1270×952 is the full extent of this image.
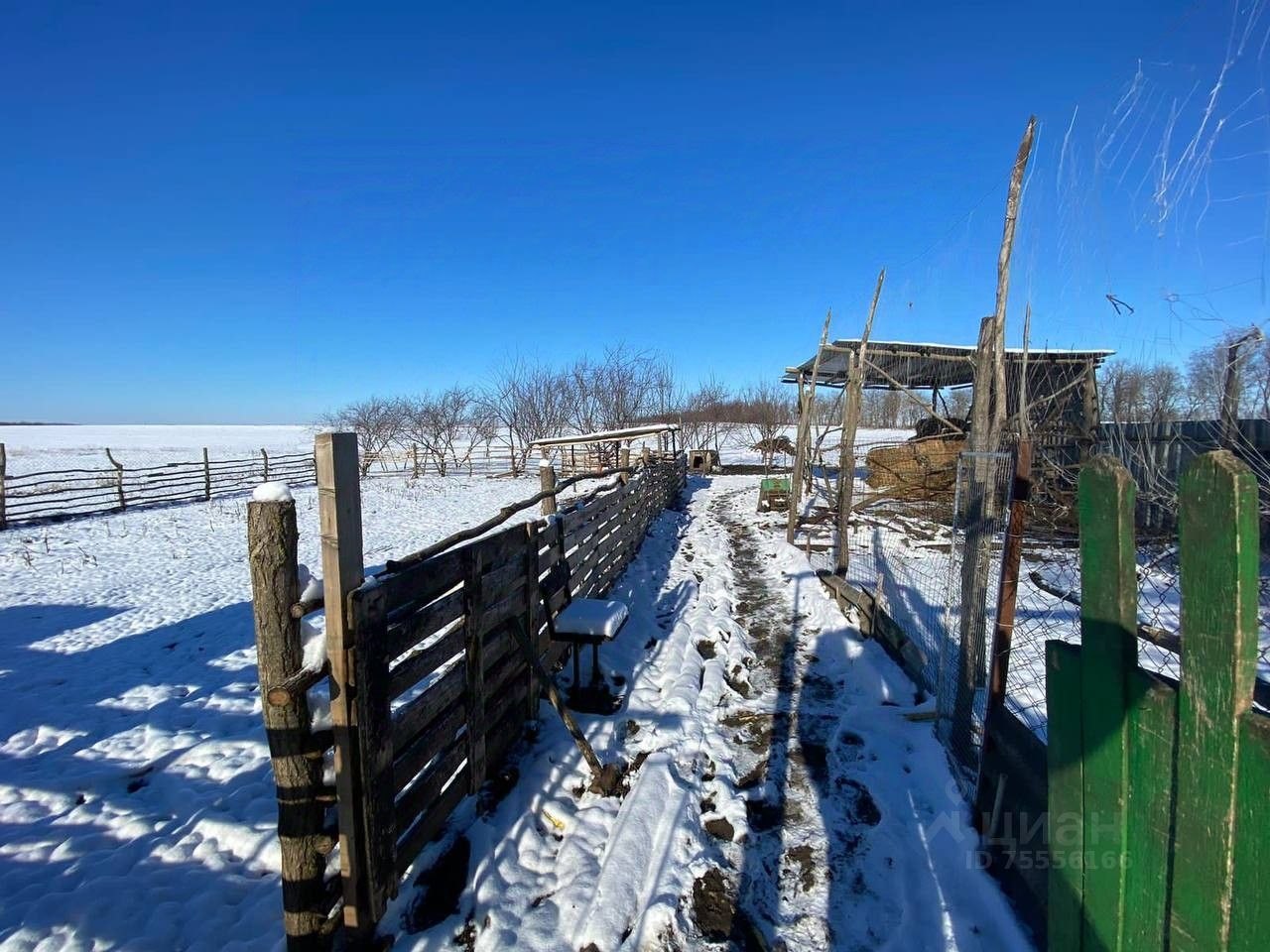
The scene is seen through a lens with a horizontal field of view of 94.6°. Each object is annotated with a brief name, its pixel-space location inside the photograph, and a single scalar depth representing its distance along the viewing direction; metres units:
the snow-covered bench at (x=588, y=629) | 4.38
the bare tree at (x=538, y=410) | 36.69
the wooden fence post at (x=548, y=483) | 6.17
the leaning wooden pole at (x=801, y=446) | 10.42
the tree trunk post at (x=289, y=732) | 2.21
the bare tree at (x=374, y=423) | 34.84
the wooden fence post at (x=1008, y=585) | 2.91
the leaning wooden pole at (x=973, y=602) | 3.51
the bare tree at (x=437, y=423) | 33.62
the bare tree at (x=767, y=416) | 28.84
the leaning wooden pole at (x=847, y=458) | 7.71
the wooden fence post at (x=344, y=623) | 2.24
